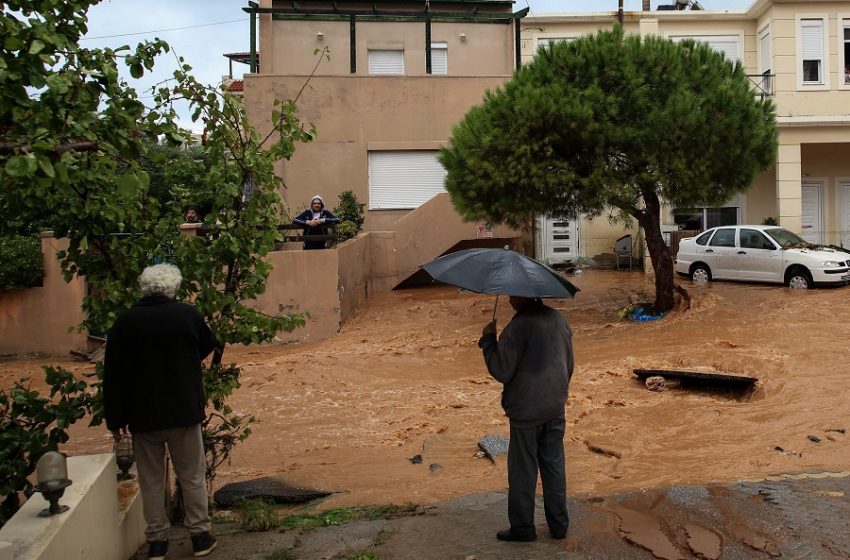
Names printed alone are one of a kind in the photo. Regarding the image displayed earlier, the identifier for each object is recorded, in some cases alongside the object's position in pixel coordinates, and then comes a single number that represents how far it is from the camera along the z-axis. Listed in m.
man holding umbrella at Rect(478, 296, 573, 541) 4.72
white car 15.84
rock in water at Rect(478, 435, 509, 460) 7.38
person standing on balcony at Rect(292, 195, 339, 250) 15.33
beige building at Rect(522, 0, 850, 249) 20.98
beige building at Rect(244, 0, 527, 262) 20.25
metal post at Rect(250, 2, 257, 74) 21.11
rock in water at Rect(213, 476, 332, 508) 6.52
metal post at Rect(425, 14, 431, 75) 20.88
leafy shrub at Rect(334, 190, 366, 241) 17.92
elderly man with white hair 4.38
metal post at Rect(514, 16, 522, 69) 21.70
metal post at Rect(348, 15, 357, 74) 20.91
